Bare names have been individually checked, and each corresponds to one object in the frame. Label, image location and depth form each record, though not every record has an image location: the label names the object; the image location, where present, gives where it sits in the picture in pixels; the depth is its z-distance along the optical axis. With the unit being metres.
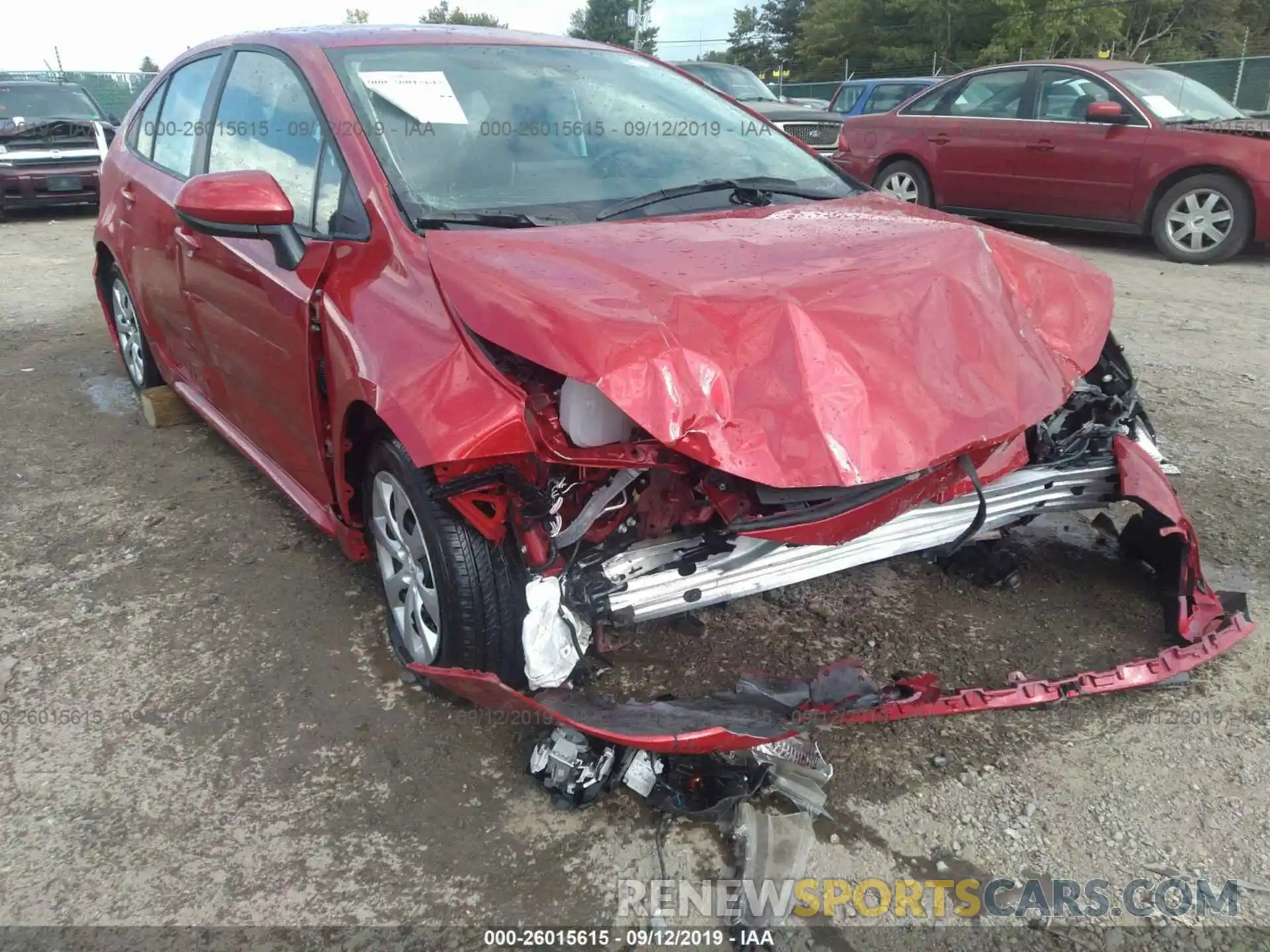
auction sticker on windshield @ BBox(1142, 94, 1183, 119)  7.79
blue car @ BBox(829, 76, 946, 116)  13.39
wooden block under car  4.51
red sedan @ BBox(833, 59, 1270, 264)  7.50
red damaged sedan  1.98
